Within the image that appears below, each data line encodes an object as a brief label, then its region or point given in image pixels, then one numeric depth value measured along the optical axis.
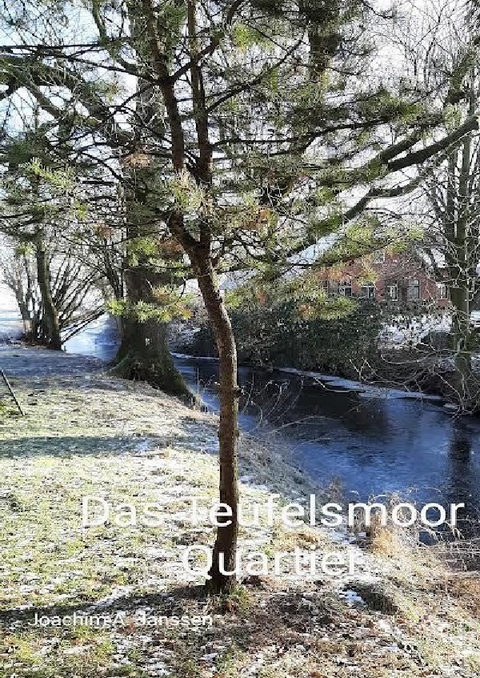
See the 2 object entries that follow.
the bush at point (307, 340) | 15.18
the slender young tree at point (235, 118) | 2.73
